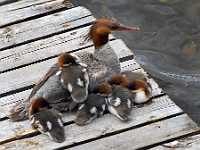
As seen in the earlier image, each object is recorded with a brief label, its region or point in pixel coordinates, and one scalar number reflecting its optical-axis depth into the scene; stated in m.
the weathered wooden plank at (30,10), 7.14
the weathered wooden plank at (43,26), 6.83
